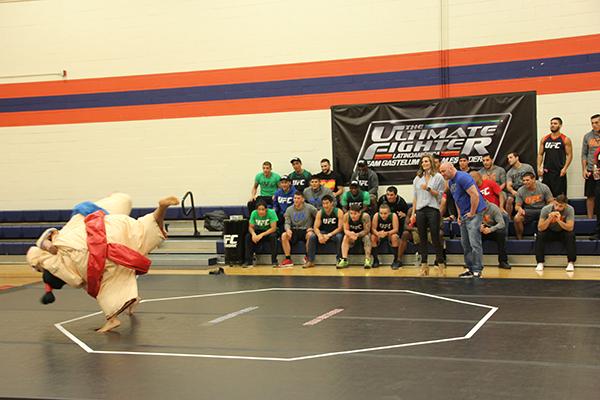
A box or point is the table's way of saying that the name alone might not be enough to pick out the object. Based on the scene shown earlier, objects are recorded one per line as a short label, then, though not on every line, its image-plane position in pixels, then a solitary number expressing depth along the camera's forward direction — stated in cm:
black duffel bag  1099
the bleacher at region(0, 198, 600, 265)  943
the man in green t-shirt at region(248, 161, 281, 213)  1124
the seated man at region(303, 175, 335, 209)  1066
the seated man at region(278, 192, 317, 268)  1029
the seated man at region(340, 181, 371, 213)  1016
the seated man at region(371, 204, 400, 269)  973
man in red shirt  955
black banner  1054
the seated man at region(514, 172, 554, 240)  940
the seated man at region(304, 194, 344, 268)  1001
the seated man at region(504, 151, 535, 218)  988
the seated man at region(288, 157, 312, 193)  1118
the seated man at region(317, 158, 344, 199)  1109
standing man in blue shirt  789
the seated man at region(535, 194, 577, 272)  880
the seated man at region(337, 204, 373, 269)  977
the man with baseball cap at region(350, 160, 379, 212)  1084
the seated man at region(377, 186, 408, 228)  1000
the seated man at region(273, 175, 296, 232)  1081
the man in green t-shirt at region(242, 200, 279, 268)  1035
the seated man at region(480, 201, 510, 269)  911
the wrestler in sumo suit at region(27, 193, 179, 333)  557
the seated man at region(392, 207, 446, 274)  961
